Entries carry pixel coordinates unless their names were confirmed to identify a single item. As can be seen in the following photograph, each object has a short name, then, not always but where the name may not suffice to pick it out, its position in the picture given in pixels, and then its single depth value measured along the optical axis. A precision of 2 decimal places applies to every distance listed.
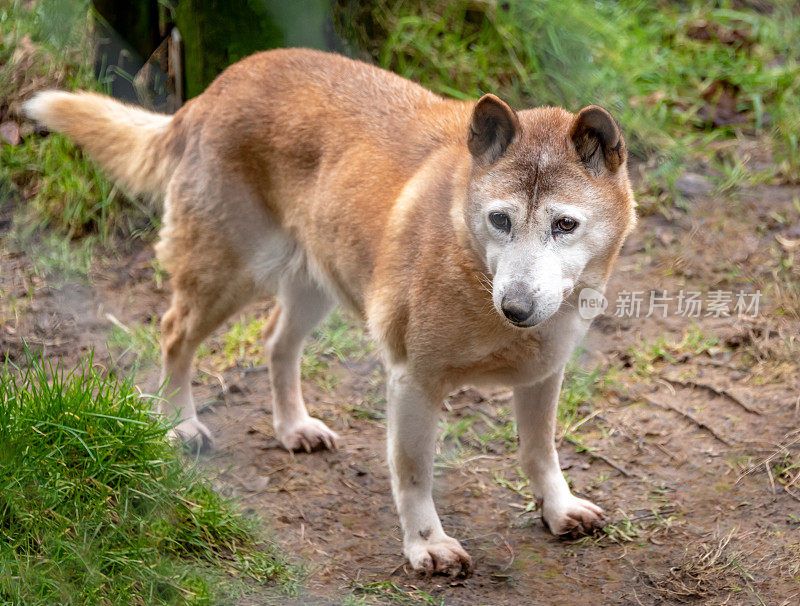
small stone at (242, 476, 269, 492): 6.82
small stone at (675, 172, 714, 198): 9.85
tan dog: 4.99
